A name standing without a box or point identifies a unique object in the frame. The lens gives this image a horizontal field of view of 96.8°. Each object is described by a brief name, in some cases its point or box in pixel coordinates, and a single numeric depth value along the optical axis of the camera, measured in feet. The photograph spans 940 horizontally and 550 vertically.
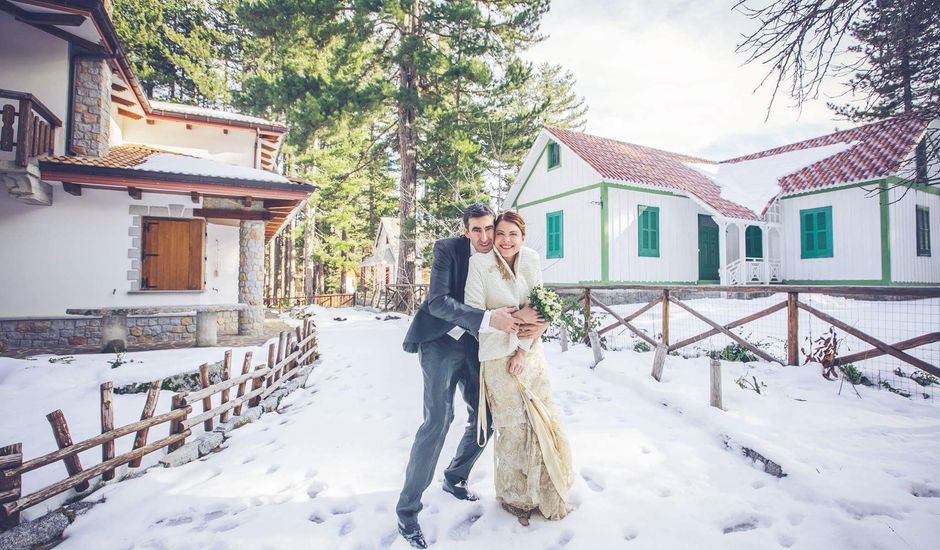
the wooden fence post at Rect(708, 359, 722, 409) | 14.53
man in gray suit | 8.13
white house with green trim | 39.60
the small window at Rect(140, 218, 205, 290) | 29.91
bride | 8.51
